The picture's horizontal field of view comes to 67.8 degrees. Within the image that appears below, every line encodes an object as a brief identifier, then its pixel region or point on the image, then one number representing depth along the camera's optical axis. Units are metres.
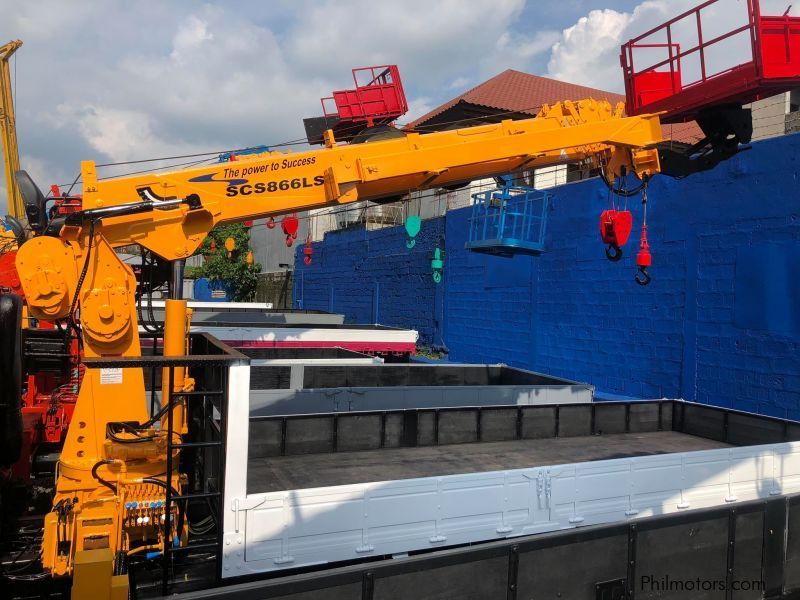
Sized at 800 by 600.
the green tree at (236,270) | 41.28
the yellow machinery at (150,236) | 4.54
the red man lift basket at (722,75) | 6.49
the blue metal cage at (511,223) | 13.45
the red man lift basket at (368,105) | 12.44
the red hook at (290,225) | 17.04
